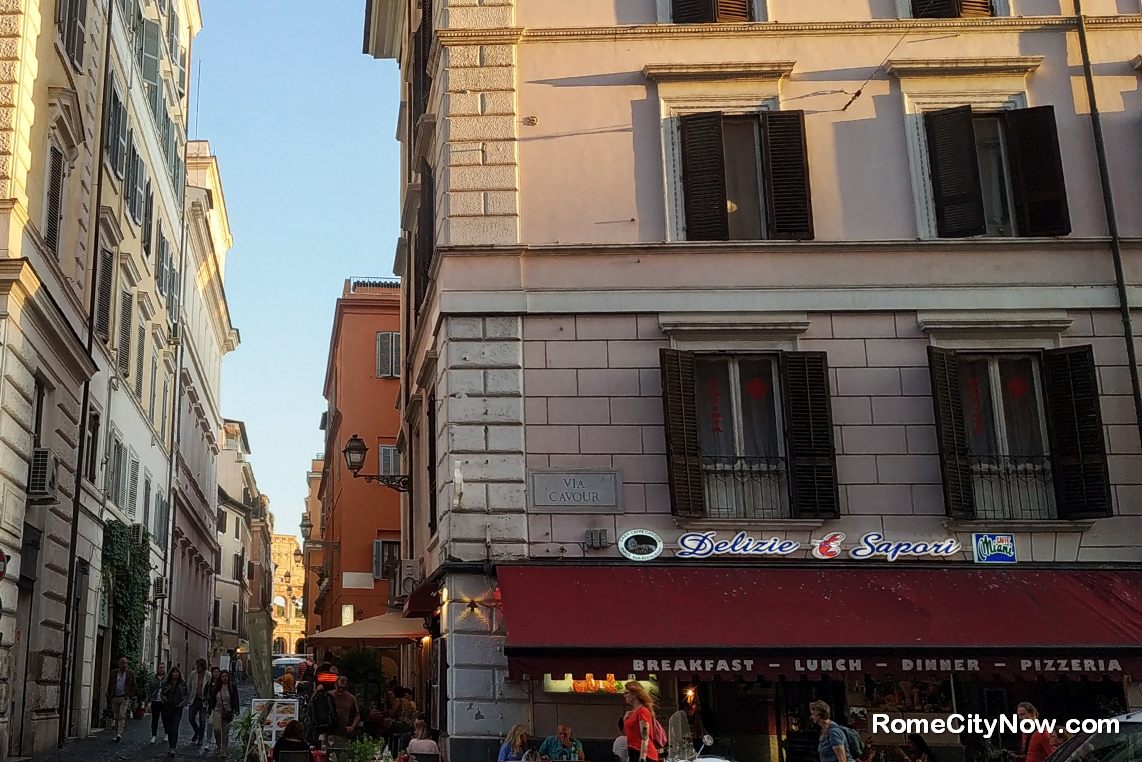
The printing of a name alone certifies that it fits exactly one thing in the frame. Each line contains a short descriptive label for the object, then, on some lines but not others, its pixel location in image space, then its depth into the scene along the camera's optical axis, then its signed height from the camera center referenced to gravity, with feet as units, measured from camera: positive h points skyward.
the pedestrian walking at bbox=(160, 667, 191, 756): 72.33 +0.37
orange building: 130.00 +27.22
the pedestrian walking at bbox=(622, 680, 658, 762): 41.88 -0.98
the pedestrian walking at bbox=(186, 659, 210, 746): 79.45 +0.84
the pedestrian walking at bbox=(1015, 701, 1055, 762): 41.55 -2.06
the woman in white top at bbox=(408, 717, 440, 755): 51.01 -1.64
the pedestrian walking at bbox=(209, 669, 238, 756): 72.37 +0.12
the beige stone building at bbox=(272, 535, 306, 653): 467.93 +43.34
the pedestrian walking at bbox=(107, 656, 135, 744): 77.10 +1.29
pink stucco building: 49.11 +13.74
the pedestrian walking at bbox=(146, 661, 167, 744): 74.13 +0.65
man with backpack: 41.24 -1.63
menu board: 59.31 -0.28
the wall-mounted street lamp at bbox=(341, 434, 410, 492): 79.77 +14.98
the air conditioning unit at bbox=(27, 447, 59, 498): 60.49 +11.17
